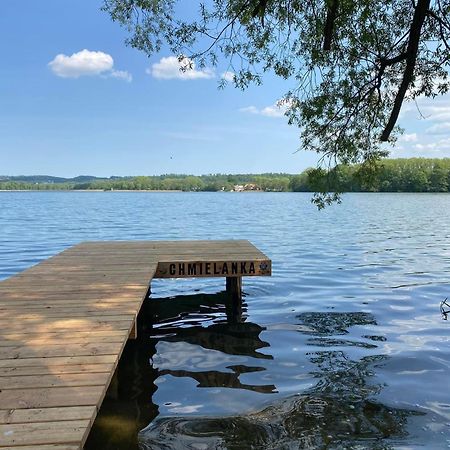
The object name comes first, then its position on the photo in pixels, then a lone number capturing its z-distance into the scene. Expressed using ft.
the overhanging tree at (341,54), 20.67
